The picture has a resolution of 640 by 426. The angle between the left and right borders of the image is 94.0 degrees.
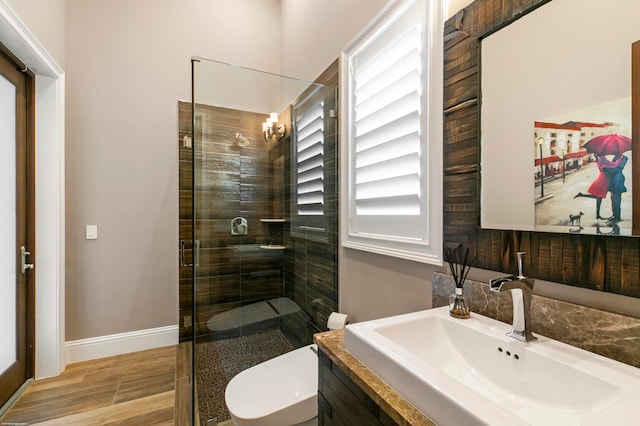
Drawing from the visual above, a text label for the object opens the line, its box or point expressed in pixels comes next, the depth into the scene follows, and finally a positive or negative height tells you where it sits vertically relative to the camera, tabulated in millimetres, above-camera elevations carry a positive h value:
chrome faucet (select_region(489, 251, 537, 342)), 826 -255
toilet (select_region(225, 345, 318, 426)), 1274 -854
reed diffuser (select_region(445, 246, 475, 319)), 1043 -249
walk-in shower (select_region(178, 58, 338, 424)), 2186 -25
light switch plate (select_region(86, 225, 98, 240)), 2576 -167
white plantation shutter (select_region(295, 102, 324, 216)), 2186 +392
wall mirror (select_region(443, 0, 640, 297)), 749 +208
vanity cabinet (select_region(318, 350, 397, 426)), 741 -528
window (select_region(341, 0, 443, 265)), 1270 +400
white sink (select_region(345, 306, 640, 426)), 573 -388
